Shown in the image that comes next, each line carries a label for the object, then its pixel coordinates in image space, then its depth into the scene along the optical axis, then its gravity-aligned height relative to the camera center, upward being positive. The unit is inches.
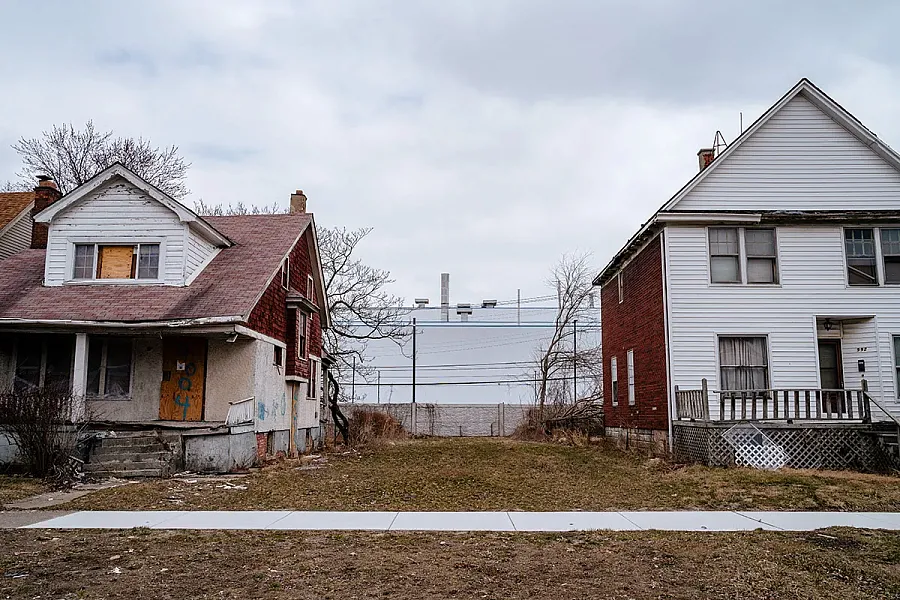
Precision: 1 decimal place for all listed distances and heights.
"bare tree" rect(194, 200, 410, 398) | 1435.8 +186.7
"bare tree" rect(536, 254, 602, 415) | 1526.8 +101.7
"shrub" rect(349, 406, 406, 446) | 1104.8 -39.4
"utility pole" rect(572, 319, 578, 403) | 1531.7 +62.6
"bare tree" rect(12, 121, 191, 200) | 1390.3 +455.4
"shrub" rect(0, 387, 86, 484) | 539.8 -22.9
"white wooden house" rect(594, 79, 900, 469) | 706.2 +124.7
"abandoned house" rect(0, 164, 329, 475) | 650.2 +68.7
